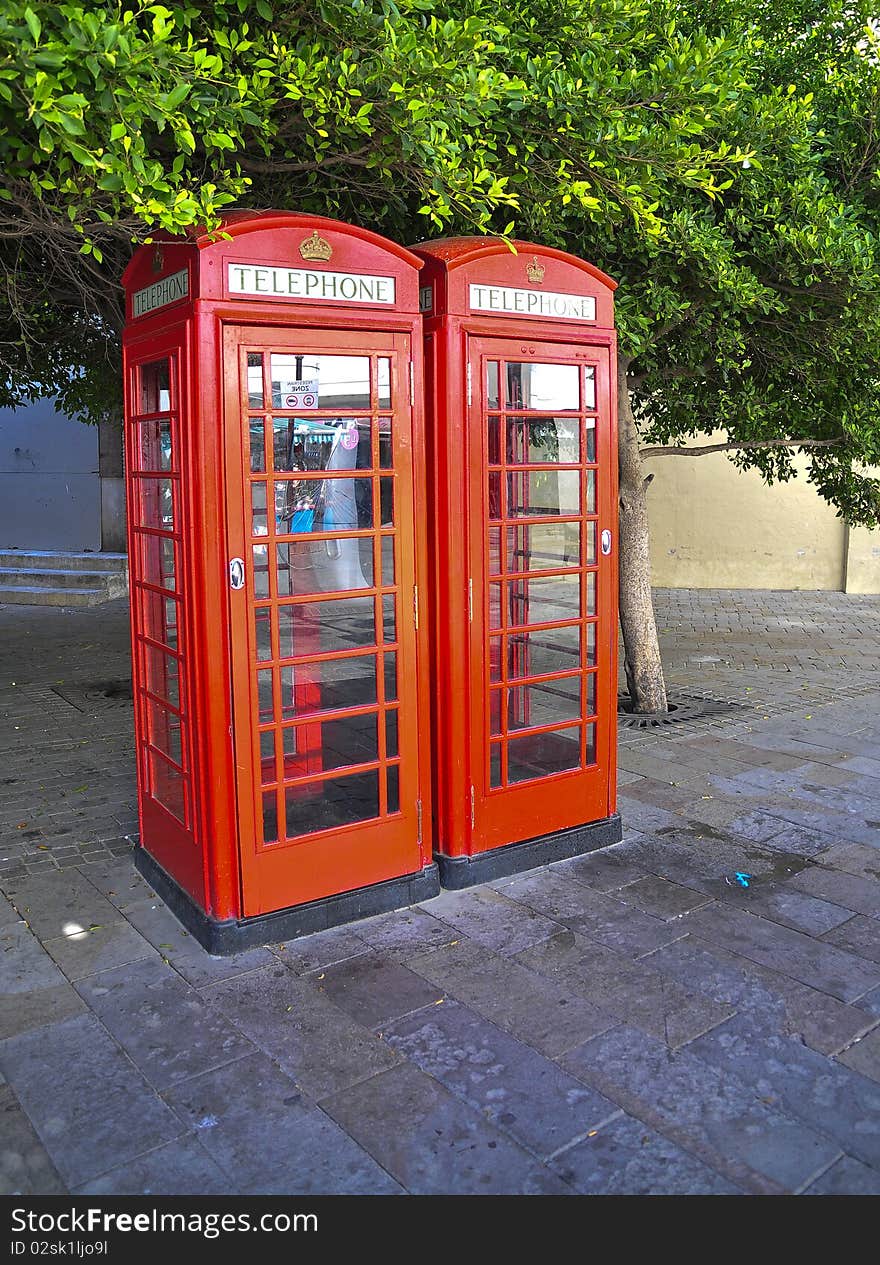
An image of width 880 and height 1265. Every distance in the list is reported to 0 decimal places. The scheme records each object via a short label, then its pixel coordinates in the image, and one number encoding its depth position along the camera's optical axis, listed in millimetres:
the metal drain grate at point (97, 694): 8570
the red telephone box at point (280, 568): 3967
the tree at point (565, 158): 3447
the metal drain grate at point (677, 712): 7906
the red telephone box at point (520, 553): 4547
